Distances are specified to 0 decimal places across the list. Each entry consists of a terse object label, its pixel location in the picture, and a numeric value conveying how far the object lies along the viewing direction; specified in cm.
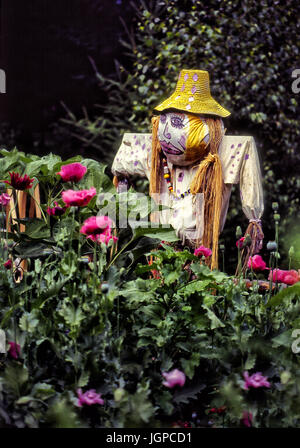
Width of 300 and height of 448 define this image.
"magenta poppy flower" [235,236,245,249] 659
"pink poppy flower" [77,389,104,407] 589
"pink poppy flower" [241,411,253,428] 592
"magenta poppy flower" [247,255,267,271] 641
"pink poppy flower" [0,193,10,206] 656
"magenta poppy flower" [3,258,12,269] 633
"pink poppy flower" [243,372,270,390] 593
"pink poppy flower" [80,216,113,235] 605
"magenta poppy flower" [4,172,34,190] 636
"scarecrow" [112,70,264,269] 737
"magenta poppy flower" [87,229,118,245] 620
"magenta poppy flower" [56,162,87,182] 620
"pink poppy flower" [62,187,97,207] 608
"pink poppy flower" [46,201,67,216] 638
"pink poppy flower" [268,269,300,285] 639
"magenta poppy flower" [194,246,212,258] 667
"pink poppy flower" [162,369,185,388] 586
